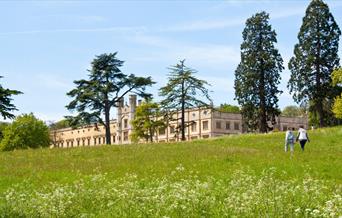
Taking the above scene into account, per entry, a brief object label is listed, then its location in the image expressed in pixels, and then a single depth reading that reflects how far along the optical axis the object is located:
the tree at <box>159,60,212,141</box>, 67.81
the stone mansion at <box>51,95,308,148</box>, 115.44
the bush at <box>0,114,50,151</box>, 106.25
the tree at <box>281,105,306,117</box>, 164.12
